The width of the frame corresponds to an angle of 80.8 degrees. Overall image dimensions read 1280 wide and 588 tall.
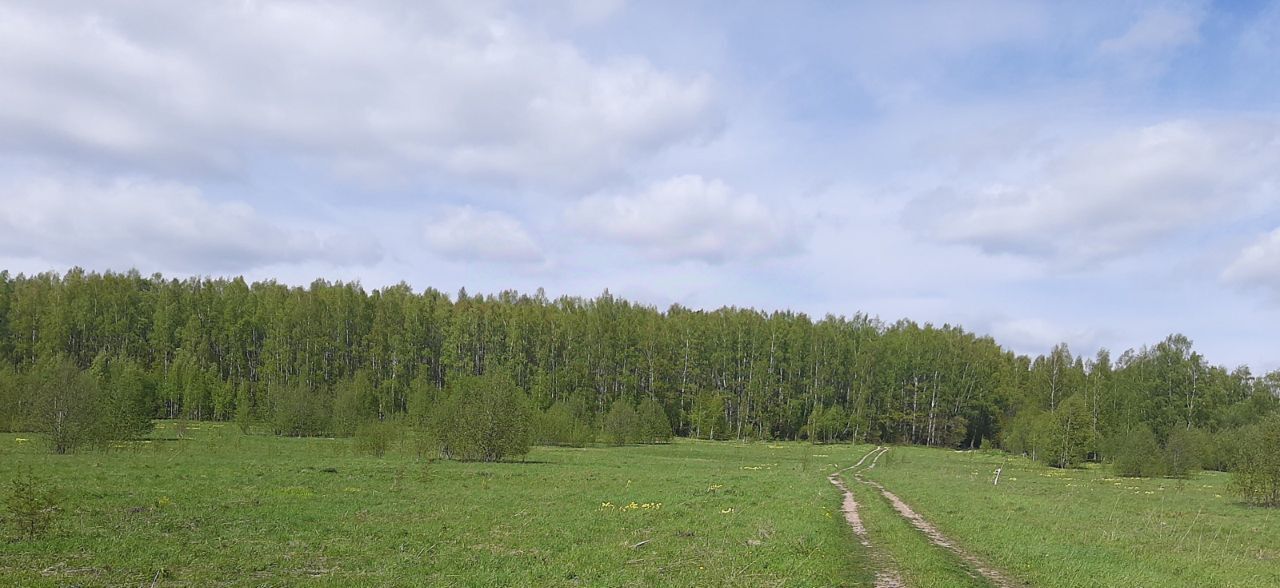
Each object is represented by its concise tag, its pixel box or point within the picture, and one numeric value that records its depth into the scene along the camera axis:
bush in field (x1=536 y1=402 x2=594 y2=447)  91.44
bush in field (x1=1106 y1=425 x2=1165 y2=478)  72.75
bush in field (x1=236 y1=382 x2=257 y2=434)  91.94
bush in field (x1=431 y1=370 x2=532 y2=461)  59.62
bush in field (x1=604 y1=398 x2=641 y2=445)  98.56
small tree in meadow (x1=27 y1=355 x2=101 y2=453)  51.44
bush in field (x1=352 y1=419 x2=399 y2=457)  63.50
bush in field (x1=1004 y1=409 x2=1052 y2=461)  89.44
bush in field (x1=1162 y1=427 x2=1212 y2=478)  73.19
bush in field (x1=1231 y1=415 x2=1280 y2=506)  42.88
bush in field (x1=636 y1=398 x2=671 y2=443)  102.12
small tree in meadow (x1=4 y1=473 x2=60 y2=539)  19.84
